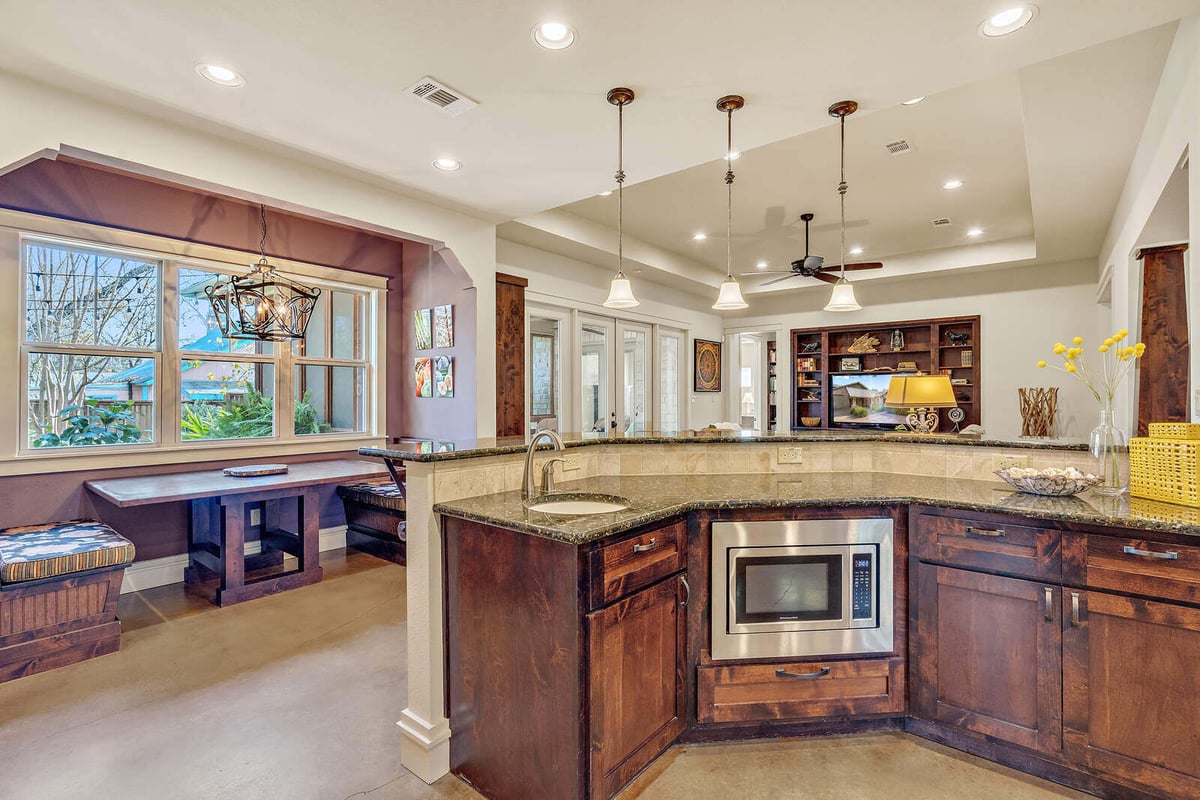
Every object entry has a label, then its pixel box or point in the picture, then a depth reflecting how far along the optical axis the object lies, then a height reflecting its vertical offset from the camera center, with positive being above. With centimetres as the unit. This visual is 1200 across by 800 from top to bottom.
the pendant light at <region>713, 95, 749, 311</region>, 293 +59
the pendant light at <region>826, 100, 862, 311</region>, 313 +58
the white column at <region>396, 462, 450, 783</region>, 199 -86
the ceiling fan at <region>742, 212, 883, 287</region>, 514 +123
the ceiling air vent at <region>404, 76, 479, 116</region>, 253 +141
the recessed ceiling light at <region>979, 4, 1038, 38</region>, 200 +138
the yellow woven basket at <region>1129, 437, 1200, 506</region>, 187 -24
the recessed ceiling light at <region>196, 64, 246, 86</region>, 235 +138
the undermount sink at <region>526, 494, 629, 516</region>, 216 -40
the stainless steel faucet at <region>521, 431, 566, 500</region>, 217 -29
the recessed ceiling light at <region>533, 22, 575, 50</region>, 212 +140
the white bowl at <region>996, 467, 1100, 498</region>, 209 -30
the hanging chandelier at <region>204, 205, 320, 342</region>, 370 +65
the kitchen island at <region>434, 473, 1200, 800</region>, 169 -79
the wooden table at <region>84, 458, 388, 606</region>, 340 -77
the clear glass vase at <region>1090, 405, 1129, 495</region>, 212 -19
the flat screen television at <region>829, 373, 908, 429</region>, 726 -4
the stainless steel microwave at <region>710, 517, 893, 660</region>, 210 -71
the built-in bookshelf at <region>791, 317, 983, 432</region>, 661 +55
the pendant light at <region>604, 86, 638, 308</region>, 290 +58
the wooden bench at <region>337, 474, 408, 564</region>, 429 -94
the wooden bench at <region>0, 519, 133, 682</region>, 265 -97
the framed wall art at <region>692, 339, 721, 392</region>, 778 +50
